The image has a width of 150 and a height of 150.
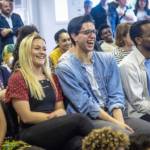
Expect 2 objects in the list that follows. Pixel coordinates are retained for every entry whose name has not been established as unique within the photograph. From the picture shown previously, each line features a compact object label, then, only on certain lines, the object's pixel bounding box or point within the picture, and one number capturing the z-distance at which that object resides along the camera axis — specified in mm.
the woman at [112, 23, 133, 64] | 5125
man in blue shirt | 3577
